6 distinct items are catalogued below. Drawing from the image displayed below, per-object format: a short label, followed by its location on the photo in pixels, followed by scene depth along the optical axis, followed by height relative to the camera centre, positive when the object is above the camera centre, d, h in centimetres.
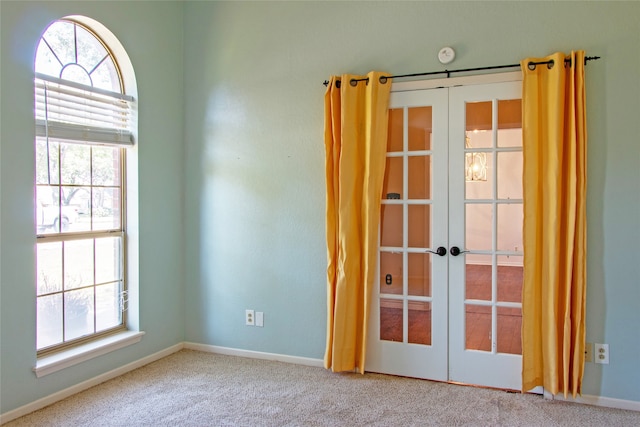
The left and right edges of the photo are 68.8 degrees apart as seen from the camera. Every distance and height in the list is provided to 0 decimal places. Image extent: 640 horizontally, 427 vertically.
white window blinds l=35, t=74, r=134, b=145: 293 +63
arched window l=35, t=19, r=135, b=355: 298 +14
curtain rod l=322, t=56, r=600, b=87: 289 +92
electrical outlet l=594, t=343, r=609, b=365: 290 -90
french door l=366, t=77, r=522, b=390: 311 -23
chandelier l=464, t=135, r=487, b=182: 317 +28
